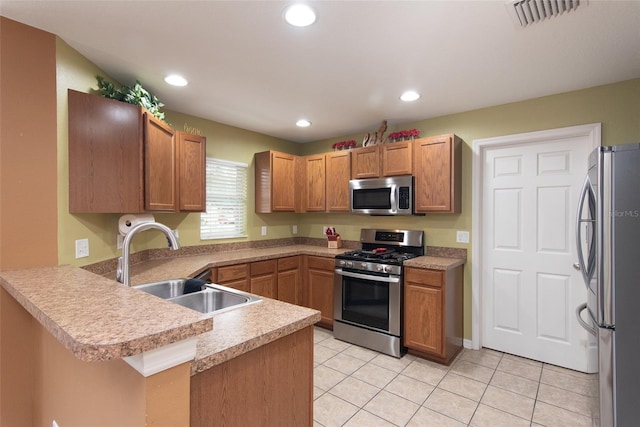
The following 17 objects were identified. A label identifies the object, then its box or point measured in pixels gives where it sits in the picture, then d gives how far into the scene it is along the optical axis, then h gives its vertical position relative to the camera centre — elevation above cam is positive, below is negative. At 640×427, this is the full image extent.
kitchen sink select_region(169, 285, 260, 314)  1.85 -0.53
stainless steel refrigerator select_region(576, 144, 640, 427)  1.61 -0.35
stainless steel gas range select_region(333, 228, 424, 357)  3.03 -0.83
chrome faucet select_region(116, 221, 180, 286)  1.56 -0.17
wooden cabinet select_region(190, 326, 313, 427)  1.03 -0.66
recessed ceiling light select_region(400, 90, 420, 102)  2.73 +1.05
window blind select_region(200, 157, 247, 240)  3.65 +0.14
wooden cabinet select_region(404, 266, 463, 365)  2.83 -0.95
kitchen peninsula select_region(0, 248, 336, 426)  0.78 -0.47
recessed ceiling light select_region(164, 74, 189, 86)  2.44 +1.06
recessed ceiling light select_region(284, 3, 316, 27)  1.61 +1.06
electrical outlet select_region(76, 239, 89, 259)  2.03 -0.23
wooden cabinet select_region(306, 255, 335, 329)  3.63 -0.88
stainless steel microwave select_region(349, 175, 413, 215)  3.29 +0.19
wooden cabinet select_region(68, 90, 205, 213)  1.98 +0.39
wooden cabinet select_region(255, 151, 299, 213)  3.96 +0.40
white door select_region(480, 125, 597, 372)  2.76 -0.37
